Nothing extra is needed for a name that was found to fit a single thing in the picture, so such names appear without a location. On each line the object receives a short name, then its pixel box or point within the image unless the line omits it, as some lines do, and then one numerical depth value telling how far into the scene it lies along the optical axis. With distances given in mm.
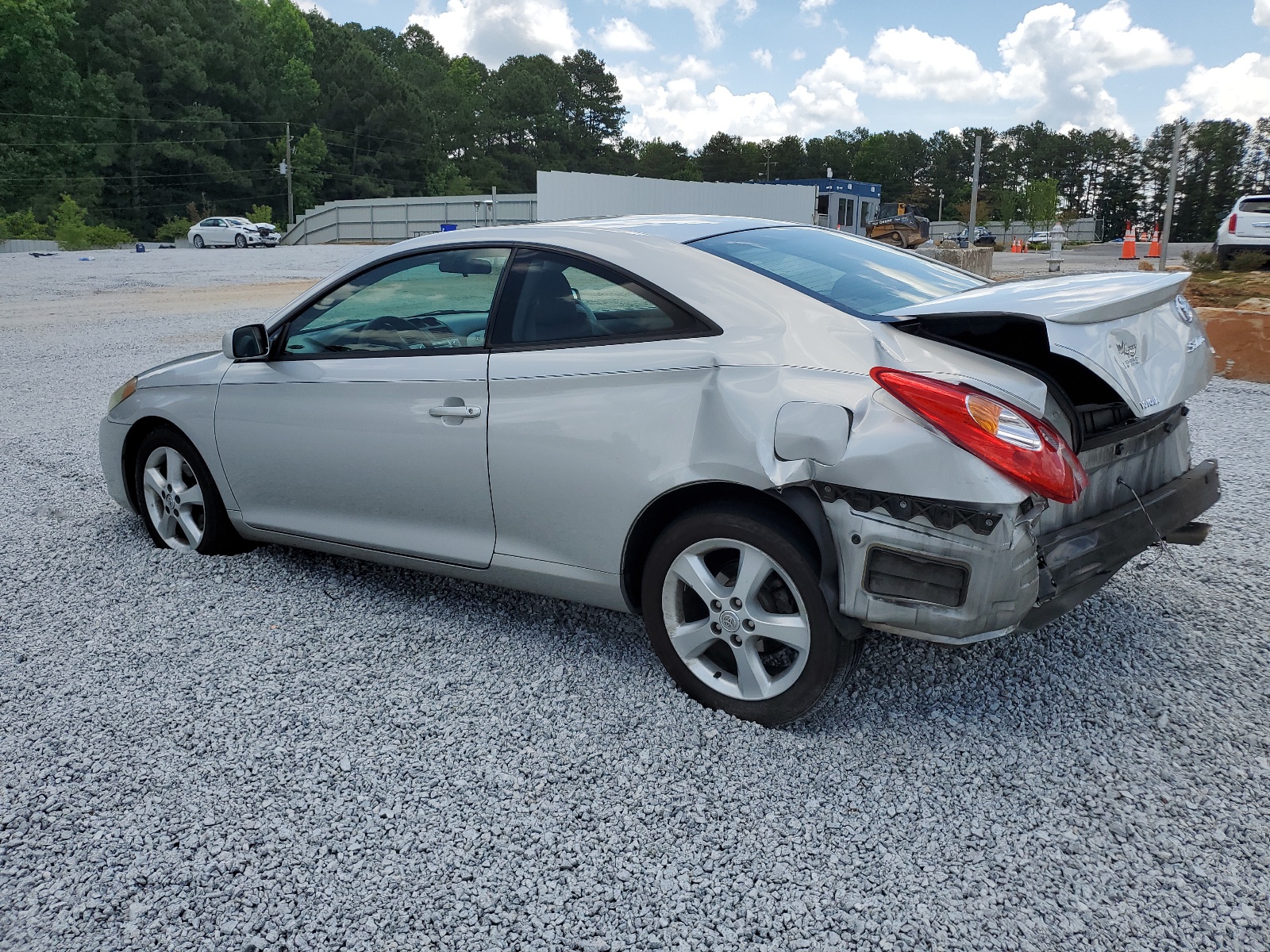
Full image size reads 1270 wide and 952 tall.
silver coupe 2705
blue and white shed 49781
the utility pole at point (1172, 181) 17078
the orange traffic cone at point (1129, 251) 31922
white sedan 46062
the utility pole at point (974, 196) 38744
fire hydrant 20500
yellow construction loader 45031
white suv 19453
